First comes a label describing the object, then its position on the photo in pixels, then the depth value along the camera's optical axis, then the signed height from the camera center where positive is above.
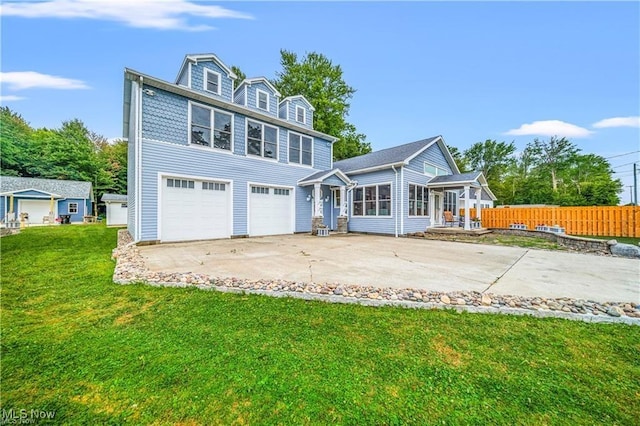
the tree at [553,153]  36.94 +8.85
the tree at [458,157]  38.47 +8.54
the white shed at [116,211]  18.80 +0.13
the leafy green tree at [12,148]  24.76 +6.41
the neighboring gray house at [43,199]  19.44 +1.17
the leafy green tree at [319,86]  22.81 +11.72
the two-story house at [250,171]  8.49 +1.81
